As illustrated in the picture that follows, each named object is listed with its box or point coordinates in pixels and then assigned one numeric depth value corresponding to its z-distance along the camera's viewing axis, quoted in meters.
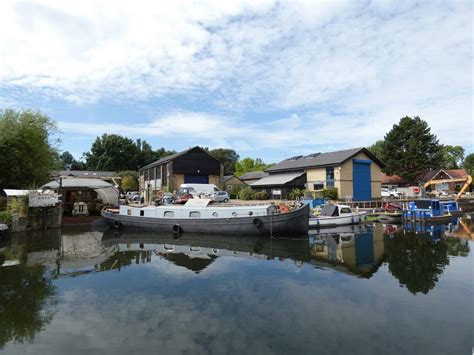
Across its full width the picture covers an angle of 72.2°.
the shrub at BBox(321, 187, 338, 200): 40.75
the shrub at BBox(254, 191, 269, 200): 46.66
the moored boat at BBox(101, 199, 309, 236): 22.53
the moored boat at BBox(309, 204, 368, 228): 27.30
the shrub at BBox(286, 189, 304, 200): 42.73
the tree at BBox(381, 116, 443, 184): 59.22
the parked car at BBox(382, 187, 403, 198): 47.21
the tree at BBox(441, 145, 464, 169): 89.12
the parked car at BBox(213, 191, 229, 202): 37.19
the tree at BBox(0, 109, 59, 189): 27.75
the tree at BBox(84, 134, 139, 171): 92.47
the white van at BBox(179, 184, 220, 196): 39.31
